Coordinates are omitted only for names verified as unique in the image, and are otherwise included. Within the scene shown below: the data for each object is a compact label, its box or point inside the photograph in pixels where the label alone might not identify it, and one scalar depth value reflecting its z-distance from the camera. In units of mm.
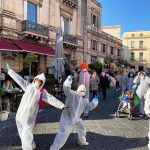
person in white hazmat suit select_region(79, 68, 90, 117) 5550
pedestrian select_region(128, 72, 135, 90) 6029
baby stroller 5404
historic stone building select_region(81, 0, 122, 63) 16046
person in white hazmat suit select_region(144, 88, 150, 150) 3366
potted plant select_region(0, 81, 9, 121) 4747
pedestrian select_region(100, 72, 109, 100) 8083
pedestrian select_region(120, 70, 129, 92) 6497
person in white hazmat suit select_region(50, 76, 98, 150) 3141
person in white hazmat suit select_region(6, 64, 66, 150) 2967
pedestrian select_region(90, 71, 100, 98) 6581
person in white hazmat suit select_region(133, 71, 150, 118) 5550
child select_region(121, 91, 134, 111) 5411
